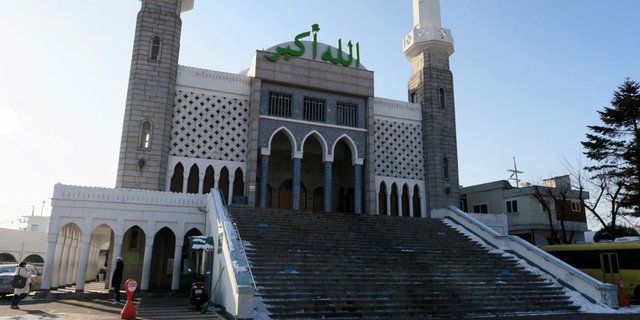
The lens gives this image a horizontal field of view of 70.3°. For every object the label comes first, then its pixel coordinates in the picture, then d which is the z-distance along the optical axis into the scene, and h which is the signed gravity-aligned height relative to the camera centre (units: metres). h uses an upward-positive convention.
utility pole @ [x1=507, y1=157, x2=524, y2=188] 46.78 +8.83
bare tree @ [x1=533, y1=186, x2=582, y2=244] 25.06 +3.13
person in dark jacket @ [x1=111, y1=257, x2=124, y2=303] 13.16 -0.70
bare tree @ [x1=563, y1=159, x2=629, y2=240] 24.73 +3.60
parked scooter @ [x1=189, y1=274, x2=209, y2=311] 11.05 -0.96
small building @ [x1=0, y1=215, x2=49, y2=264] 29.94 +0.40
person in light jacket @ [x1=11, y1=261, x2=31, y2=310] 11.76 -0.98
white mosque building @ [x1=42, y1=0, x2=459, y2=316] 16.62 +5.19
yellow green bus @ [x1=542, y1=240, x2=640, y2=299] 15.03 +0.02
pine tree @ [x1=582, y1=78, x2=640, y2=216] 24.56 +6.41
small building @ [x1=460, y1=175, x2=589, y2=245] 26.25 +3.04
